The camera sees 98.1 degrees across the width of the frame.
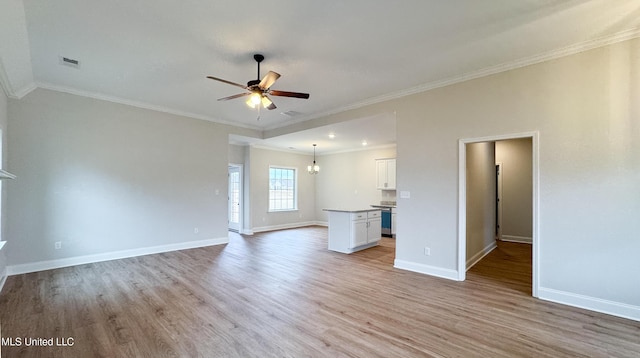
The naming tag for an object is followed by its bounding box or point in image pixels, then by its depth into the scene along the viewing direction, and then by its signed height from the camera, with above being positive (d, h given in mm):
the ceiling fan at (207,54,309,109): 3324 +1113
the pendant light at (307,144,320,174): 9651 +469
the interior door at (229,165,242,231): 8500 -470
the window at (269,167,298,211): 9133 -268
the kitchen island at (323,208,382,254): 5668 -1026
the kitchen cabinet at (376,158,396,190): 8266 +246
